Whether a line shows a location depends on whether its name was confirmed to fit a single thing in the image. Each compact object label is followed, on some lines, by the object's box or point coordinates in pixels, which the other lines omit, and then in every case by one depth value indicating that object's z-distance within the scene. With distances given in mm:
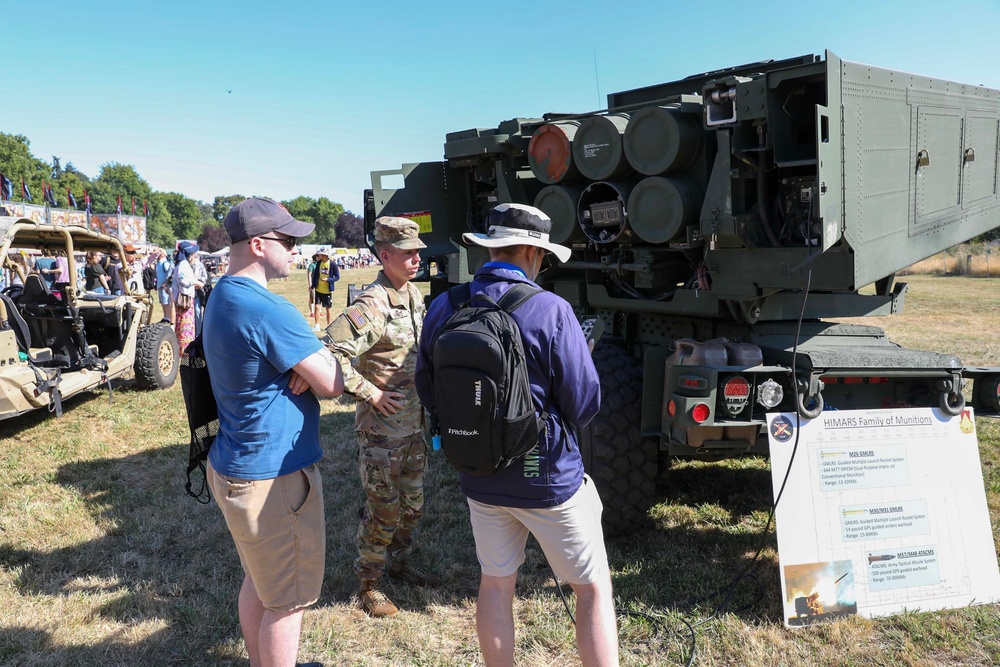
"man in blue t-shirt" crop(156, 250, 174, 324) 11315
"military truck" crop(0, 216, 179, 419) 5973
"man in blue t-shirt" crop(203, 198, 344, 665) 2277
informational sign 3252
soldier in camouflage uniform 3242
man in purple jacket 2330
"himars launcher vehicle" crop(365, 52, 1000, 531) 3283
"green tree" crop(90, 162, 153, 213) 88562
